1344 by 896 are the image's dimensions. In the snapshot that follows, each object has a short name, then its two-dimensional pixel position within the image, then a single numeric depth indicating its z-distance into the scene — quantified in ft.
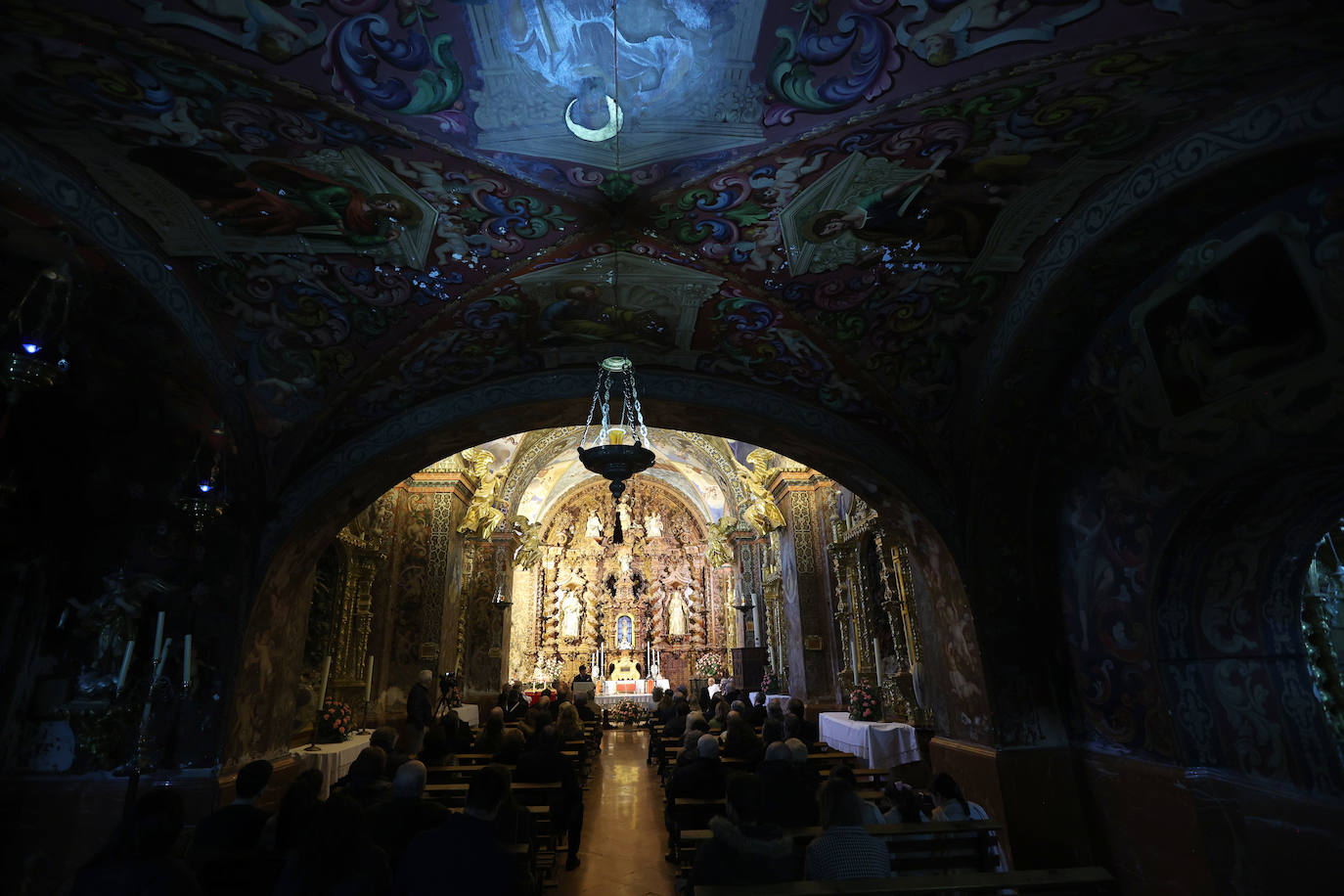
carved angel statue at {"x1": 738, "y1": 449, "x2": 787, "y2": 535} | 41.32
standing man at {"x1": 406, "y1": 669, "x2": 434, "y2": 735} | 28.68
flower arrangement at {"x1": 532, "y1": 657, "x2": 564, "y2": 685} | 62.08
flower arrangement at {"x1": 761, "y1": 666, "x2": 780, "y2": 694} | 42.22
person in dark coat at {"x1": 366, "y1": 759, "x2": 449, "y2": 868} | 10.96
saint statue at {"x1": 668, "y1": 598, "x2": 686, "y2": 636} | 64.95
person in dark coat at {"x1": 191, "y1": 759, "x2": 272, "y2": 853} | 10.68
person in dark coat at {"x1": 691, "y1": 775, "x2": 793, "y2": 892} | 9.82
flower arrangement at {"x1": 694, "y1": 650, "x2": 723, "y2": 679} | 59.06
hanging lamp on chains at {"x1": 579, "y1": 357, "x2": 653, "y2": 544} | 17.35
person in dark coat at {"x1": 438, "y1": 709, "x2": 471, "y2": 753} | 24.08
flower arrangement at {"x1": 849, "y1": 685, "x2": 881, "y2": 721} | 28.53
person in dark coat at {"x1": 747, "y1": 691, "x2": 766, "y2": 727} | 28.66
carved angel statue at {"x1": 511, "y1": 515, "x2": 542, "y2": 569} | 50.06
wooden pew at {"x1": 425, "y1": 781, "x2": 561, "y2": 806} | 17.47
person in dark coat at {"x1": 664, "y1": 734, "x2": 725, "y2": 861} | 18.16
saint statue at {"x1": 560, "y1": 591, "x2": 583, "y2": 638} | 64.69
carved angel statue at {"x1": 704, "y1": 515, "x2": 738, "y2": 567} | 55.93
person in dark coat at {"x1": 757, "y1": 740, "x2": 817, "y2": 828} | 12.78
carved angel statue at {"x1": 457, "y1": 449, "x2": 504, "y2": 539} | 40.19
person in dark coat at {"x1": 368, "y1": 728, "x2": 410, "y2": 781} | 17.34
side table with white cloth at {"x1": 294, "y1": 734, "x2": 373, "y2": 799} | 22.16
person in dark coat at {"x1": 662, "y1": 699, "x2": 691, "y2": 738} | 30.63
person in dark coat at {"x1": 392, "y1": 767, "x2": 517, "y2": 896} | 8.20
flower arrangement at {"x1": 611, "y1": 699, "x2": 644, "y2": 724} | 59.52
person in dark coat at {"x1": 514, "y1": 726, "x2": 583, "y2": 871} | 19.07
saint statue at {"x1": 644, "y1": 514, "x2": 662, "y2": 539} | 67.15
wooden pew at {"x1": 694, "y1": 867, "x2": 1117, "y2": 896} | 8.02
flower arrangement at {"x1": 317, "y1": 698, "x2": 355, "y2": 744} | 25.41
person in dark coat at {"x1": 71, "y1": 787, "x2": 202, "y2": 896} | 7.43
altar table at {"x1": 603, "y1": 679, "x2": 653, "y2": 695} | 60.64
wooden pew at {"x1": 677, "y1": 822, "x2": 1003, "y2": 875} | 11.96
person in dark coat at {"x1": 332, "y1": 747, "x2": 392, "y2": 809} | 13.50
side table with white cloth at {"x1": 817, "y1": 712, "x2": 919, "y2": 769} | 25.67
